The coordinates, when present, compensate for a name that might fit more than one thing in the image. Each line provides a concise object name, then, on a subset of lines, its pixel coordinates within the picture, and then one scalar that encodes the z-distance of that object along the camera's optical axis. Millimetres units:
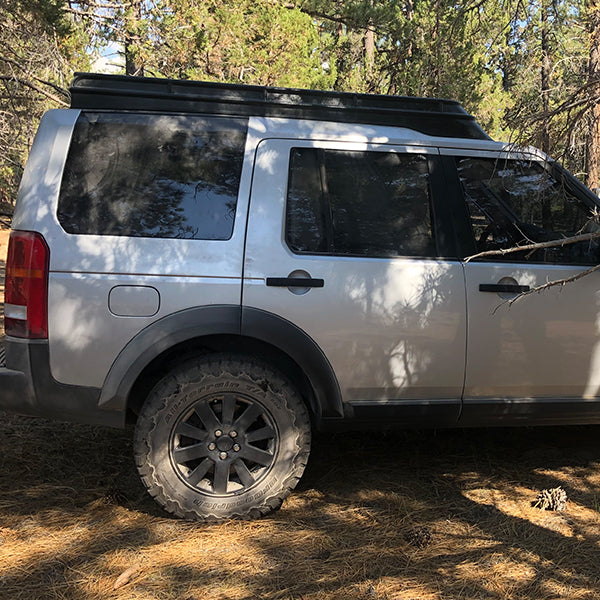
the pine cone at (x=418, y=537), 2959
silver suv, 3002
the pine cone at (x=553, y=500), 3314
